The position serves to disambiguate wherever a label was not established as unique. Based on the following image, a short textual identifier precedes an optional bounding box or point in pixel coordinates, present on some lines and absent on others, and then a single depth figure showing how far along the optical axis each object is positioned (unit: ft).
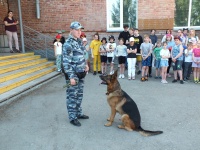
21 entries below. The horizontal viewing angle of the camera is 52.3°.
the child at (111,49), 28.43
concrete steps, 20.94
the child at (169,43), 26.15
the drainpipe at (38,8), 35.96
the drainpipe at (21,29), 31.09
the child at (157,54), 25.47
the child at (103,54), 28.75
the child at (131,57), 25.63
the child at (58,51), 29.63
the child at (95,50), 29.43
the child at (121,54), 26.96
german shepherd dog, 12.50
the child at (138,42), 28.55
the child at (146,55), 25.54
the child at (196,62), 23.92
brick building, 33.45
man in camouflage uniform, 12.48
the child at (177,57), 24.37
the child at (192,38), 26.64
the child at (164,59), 24.35
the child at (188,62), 24.54
